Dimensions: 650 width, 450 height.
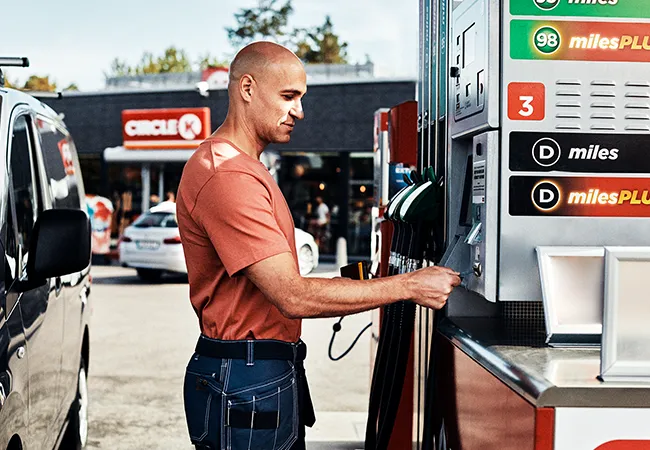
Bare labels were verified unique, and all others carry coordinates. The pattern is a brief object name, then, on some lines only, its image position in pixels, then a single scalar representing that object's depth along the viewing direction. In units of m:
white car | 15.56
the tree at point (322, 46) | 51.78
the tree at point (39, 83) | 45.25
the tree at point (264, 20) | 50.41
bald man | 2.46
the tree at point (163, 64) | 53.84
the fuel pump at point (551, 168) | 2.42
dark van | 3.16
